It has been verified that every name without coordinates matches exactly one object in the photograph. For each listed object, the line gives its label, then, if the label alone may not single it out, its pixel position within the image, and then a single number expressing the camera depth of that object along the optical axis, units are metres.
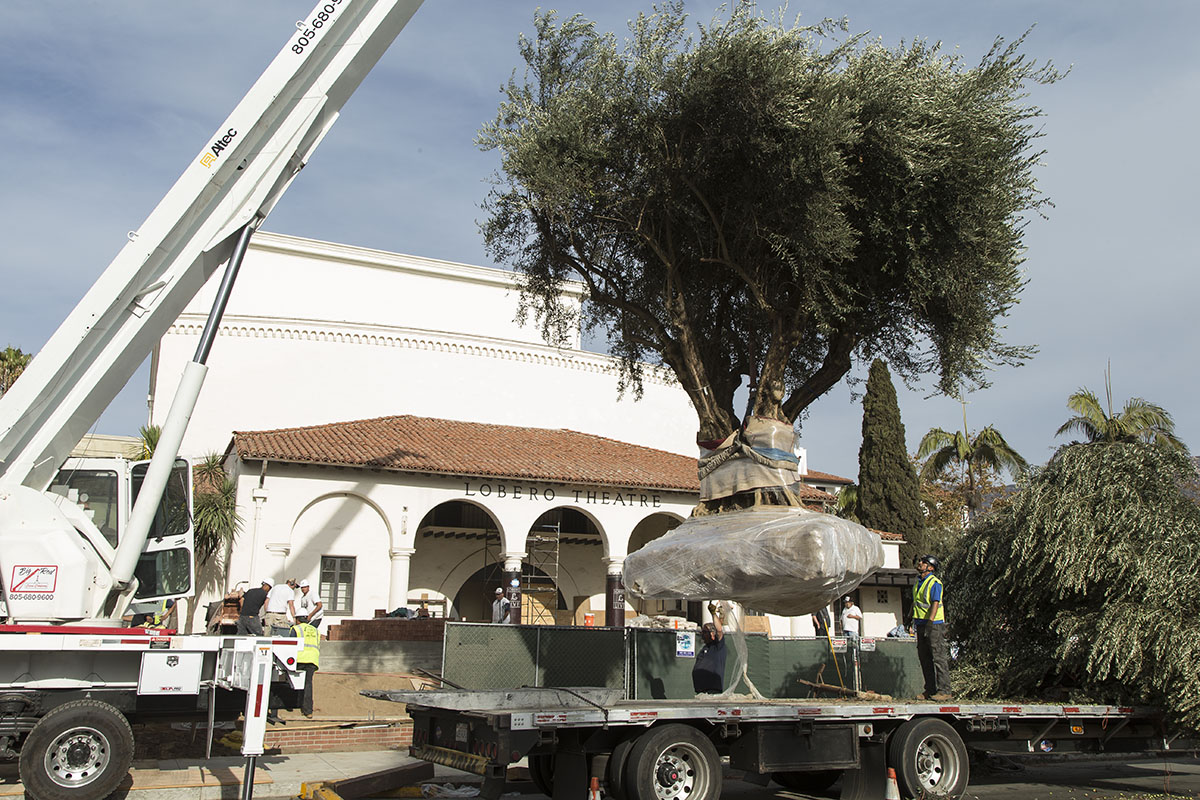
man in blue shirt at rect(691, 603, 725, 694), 11.99
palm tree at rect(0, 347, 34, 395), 39.97
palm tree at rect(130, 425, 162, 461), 21.71
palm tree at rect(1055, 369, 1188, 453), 30.08
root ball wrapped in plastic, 9.44
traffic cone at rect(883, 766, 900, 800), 9.33
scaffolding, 27.78
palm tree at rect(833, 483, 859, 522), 38.88
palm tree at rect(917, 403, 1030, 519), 40.28
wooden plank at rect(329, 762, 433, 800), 8.96
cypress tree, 33.72
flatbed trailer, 8.20
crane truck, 9.11
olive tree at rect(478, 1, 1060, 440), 12.98
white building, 23.03
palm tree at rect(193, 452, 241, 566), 20.72
